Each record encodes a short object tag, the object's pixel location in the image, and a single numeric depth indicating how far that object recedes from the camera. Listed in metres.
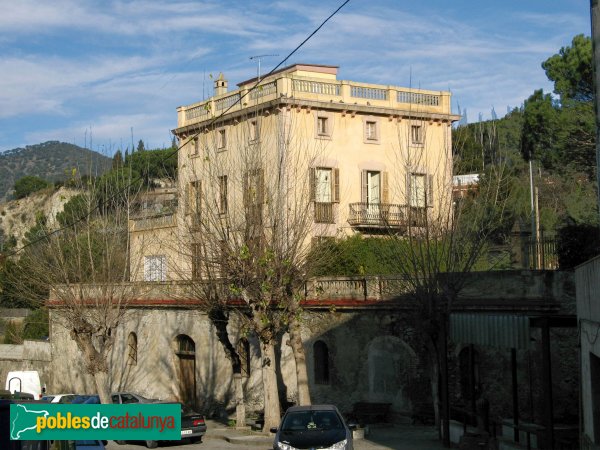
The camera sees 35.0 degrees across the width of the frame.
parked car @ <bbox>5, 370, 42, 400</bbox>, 32.78
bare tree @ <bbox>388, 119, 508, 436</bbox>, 25.98
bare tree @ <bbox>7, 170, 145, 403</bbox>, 34.16
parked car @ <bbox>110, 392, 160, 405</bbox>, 30.80
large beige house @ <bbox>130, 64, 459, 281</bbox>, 41.19
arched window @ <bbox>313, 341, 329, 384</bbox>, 31.73
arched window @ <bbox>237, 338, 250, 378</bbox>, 34.41
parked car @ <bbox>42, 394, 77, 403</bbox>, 30.00
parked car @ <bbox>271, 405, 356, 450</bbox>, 20.56
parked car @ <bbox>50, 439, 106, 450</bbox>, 21.11
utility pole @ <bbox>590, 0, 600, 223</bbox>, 18.97
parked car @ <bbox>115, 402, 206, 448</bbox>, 27.95
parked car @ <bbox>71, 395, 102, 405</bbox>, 26.89
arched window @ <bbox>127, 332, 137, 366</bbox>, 40.41
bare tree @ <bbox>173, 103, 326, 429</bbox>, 28.44
